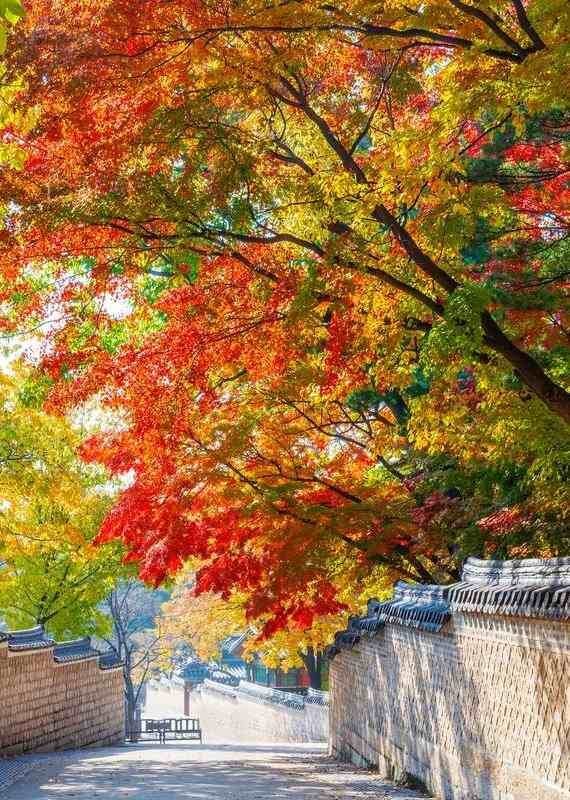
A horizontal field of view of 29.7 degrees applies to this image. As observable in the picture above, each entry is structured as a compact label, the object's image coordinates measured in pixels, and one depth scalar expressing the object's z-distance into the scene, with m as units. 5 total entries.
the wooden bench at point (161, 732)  46.34
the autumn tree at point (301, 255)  9.67
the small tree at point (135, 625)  50.62
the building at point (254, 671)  59.28
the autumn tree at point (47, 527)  20.56
